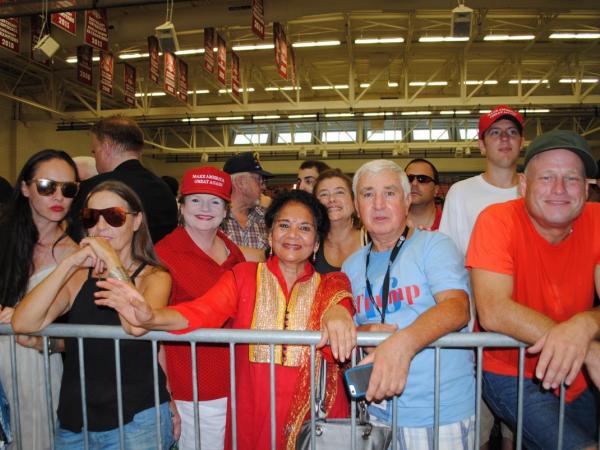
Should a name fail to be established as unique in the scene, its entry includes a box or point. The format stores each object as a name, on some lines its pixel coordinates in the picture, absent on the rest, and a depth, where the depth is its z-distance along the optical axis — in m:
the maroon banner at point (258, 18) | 6.97
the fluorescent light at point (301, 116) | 14.78
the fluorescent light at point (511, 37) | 10.23
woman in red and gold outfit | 1.71
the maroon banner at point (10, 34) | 6.93
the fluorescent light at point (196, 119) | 15.67
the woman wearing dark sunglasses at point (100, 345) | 1.85
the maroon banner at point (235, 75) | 10.79
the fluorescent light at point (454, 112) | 14.00
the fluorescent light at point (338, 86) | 15.32
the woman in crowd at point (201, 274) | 2.34
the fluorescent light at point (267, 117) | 14.64
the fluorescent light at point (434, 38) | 9.93
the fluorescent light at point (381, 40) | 10.67
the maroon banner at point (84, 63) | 9.15
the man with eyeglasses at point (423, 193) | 4.01
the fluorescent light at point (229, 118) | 15.38
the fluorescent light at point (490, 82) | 14.33
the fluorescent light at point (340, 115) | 14.26
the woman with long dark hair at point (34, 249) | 2.26
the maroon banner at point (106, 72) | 9.76
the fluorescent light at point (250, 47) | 10.71
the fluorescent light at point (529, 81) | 15.19
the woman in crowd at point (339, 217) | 3.20
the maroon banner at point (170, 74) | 9.71
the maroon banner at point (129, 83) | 11.26
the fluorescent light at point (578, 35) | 9.86
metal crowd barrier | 1.68
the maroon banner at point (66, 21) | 6.46
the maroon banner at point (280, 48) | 8.45
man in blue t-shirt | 1.72
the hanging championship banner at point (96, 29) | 6.84
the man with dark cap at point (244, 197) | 4.19
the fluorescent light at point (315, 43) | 10.86
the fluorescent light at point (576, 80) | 13.16
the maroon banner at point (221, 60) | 9.20
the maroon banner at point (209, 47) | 8.63
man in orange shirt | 1.81
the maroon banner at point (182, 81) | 10.87
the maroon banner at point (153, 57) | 8.99
